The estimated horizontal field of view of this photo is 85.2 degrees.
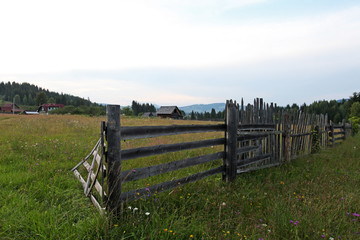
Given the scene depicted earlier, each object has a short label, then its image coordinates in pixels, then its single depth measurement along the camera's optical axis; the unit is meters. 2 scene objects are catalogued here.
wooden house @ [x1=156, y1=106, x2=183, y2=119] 75.62
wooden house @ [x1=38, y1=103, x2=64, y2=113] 106.66
